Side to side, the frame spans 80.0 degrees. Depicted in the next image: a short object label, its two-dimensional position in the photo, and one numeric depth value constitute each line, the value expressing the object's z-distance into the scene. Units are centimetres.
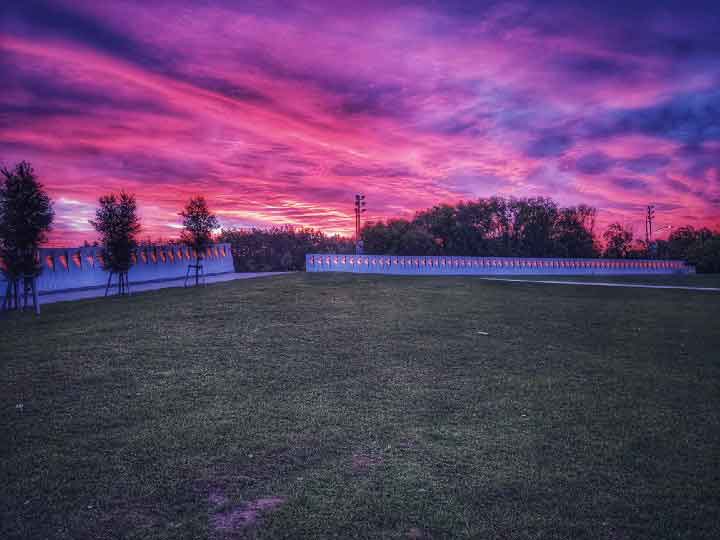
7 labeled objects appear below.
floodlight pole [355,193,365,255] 3253
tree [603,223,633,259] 6412
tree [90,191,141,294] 1636
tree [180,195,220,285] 2077
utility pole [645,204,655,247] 5744
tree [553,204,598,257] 6412
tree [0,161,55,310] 1218
